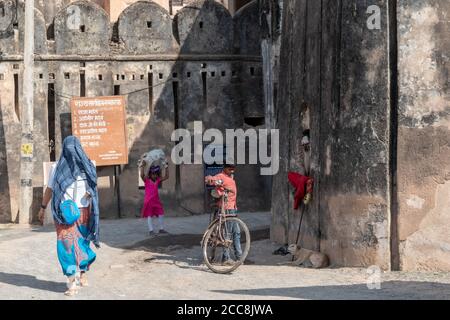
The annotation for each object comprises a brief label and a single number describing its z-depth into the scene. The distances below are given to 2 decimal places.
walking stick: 10.39
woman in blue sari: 7.89
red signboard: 16.31
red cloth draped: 10.14
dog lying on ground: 9.52
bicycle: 9.52
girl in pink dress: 12.84
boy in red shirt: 9.62
